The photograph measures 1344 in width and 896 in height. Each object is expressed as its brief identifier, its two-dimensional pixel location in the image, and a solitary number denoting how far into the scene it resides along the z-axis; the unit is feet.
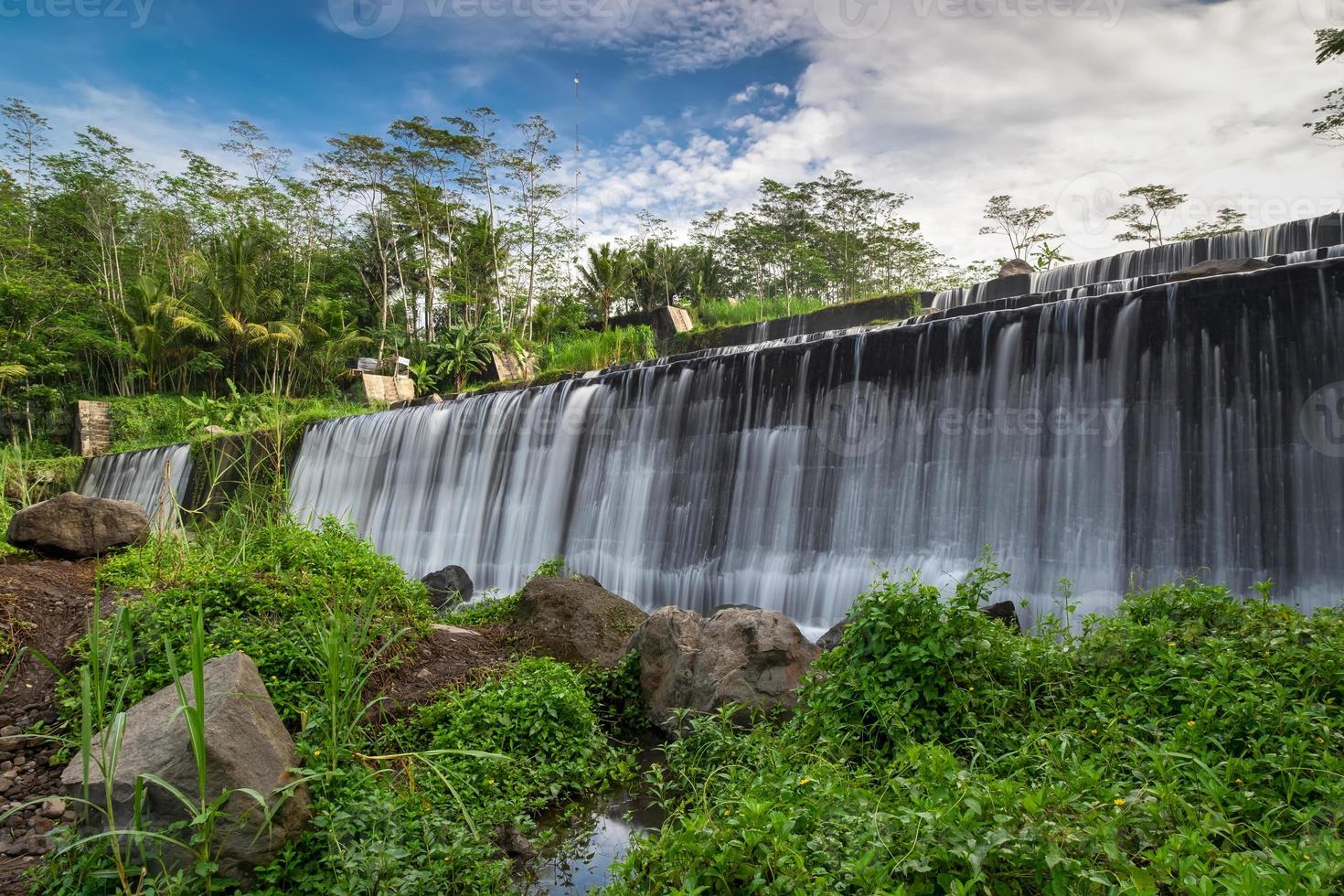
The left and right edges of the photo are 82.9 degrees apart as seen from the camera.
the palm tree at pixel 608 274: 103.30
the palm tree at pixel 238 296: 96.48
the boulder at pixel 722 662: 15.44
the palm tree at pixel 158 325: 94.32
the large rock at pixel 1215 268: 28.76
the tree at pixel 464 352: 89.30
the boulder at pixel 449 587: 27.84
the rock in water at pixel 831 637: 18.26
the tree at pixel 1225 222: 99.71
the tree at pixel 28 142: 98.58
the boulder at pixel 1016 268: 50.05
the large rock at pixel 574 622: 18.95
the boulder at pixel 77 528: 21.09
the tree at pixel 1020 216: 115.39
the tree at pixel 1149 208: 96.89
